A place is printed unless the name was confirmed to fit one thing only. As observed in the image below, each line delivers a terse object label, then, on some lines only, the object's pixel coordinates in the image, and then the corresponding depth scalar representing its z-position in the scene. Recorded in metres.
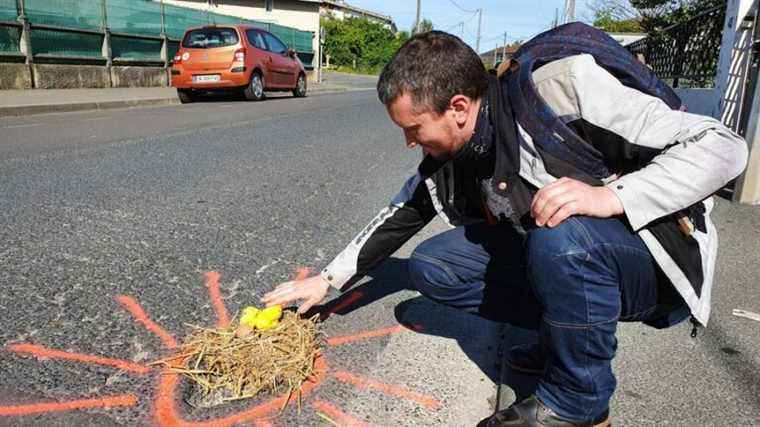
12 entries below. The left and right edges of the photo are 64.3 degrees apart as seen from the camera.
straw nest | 2.11
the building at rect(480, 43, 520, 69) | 84.94
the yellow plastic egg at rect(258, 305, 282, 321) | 2.34
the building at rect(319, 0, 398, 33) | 55.78
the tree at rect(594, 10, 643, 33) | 35.19
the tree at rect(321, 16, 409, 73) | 47.75
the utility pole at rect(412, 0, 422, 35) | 48.42
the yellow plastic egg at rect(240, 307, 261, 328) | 2.32
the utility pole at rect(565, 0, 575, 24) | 34.17
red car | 13.29
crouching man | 1.73
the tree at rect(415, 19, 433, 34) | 64.68
